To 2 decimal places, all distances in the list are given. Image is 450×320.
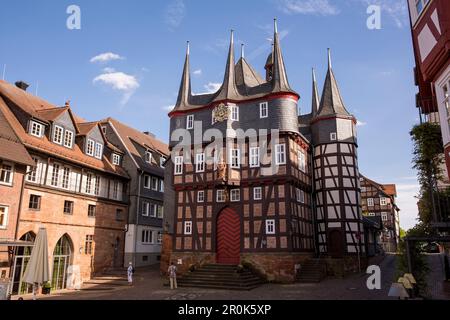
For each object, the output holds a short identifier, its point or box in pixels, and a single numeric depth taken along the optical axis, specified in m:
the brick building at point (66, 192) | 24.24
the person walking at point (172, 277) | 22.12
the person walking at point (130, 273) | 23.78
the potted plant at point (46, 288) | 22.00
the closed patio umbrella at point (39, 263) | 16.11
